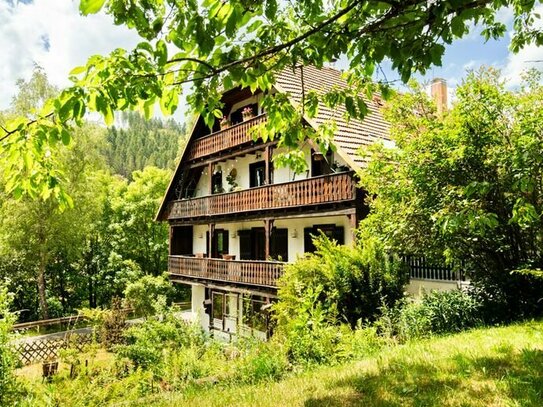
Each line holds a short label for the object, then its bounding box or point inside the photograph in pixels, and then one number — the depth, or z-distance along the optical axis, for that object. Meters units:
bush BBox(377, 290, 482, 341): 7.91
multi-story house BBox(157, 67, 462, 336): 13.64
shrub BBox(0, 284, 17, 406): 5.33
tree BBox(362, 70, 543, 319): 7.73
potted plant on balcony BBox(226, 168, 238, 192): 18.84
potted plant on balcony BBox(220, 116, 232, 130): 18.98
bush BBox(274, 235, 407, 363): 9.53
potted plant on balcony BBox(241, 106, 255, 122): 17.03
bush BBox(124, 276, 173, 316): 22.62
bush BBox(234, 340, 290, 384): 5.56
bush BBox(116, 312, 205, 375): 7.86
